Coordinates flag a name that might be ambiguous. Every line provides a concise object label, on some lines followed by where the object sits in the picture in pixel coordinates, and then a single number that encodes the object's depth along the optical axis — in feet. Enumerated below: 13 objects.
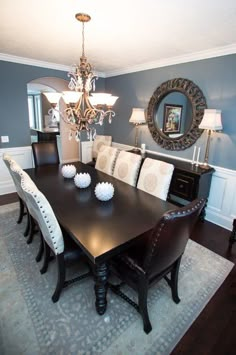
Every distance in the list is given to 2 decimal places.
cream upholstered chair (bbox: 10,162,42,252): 5.68
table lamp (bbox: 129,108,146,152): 12.05
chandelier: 6.97
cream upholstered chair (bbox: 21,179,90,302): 4.69
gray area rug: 4.66
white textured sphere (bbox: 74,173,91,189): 7.29
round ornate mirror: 9.95
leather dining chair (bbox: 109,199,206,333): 3.80
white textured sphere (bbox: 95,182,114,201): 6.28
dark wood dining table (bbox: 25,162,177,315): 4.50
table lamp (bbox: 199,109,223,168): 8.58
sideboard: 9.21
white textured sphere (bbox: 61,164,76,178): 8.36
